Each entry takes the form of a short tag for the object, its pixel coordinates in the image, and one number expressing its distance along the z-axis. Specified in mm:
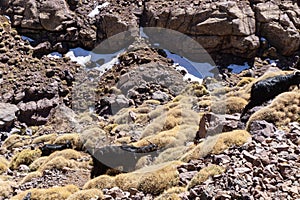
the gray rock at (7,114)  34594
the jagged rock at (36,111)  37406
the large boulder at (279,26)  43938
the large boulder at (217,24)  43500
